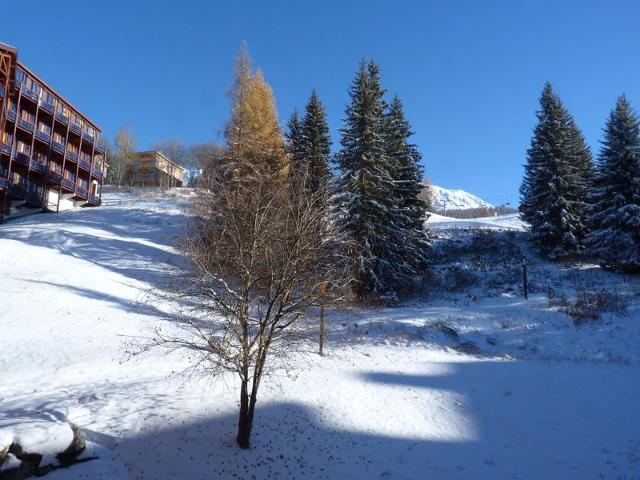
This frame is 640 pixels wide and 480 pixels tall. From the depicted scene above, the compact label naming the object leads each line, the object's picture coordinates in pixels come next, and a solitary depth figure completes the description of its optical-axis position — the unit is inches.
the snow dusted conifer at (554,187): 1167.0
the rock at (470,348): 723.4
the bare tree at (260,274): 356.5
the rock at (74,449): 297.6
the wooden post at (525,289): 898.0
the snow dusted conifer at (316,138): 1220.3
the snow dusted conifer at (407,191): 1025.5
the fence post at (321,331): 593.0
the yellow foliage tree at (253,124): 1007.0
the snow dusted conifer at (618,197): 1000.2
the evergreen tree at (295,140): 1178.8
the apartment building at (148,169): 2878.9
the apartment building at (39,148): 1373.0
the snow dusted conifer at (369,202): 920.3
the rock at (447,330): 758.5
